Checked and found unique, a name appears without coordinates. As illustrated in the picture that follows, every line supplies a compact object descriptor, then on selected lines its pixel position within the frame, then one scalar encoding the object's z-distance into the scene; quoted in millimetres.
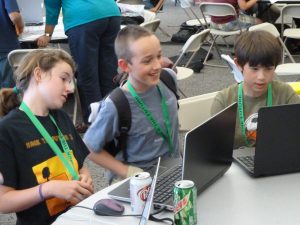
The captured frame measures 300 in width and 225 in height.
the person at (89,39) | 4653
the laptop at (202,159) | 2104
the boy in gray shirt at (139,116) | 2733
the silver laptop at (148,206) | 2044
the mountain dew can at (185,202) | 1977
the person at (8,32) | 4759
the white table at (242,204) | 2104
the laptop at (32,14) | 6132
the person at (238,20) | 7324
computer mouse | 2138
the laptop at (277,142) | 2229
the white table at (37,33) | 5323
